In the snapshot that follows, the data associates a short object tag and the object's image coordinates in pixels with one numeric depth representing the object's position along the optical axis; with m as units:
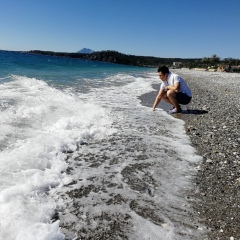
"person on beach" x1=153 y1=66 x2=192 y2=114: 8.34
